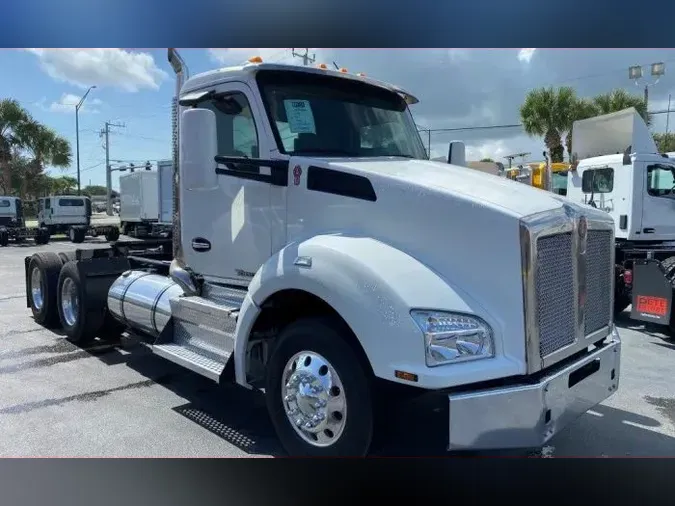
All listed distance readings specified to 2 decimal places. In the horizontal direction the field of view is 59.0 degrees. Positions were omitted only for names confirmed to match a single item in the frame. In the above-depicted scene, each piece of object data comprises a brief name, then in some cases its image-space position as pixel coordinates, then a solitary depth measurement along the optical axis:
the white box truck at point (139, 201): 27.39
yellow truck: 12.05
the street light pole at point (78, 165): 35.29
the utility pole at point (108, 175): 34.00
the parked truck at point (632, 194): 8.29
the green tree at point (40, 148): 36.31
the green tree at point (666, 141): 31.75
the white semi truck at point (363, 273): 3.16
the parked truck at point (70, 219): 28.97
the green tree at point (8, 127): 34.44
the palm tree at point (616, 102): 24.67
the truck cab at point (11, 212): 28.73
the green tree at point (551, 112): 24.23
